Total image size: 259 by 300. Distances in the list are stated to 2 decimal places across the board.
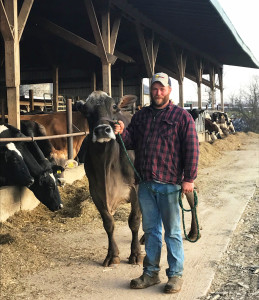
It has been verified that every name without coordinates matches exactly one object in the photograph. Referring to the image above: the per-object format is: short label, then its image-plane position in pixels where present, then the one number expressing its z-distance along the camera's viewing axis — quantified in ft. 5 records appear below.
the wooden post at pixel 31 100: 50.67
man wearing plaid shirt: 11.67
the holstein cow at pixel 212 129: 68.74
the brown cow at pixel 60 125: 29.25
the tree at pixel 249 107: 112.06
